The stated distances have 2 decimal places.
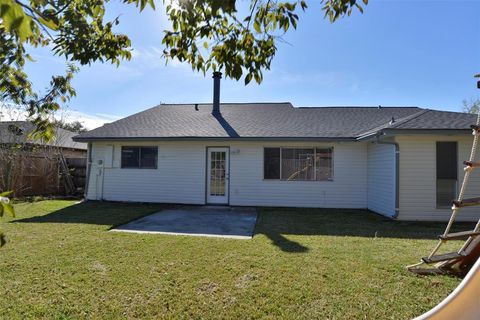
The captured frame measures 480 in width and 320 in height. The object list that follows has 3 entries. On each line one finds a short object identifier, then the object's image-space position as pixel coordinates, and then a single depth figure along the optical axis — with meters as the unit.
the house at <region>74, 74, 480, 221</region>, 8.70
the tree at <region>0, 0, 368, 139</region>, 2.21
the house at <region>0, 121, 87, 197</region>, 12.45
